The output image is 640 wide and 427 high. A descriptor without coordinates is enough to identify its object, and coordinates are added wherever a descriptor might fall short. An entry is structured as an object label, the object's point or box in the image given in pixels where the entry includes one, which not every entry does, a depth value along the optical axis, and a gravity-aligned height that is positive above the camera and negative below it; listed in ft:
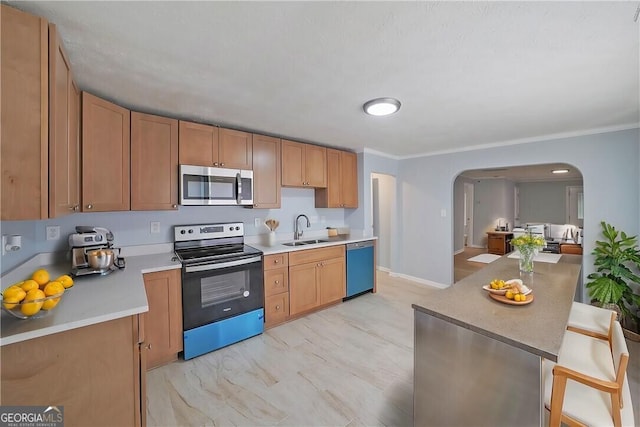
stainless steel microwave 8.36 +0.97
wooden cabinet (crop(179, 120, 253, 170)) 8.45 +2.38
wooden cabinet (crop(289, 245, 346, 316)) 10.17 -2.76
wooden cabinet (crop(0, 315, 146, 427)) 3.48 -2.38
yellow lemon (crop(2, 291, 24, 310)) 3.46 -1.19
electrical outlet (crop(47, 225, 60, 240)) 6.98 -0.48
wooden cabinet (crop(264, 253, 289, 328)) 9.39 -2.85
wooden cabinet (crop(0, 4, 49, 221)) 3.56 +1.43
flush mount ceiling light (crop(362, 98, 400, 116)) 7.02 +3.03
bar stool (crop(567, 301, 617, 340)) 5.31 -2.45
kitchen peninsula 3.64 -2.28
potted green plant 8.50 -2.25
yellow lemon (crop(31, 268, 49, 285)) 4.07 -1.01
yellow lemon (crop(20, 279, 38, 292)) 3.76 -1.06
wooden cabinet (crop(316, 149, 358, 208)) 12.53 +1.56
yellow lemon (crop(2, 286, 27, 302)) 3.49 -1.09
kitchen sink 11.16 -1.33
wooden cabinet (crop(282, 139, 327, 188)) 10.92 +2.18
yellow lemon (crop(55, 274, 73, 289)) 4.69 -1.24
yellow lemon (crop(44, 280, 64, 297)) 3.83 -1.13
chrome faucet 12.28 -0.86
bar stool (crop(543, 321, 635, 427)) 3.49 -2.77
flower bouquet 6.54 -0.91
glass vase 6.61 -1.22
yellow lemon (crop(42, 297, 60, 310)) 3.74 -1.33
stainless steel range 7.66 -2.47
